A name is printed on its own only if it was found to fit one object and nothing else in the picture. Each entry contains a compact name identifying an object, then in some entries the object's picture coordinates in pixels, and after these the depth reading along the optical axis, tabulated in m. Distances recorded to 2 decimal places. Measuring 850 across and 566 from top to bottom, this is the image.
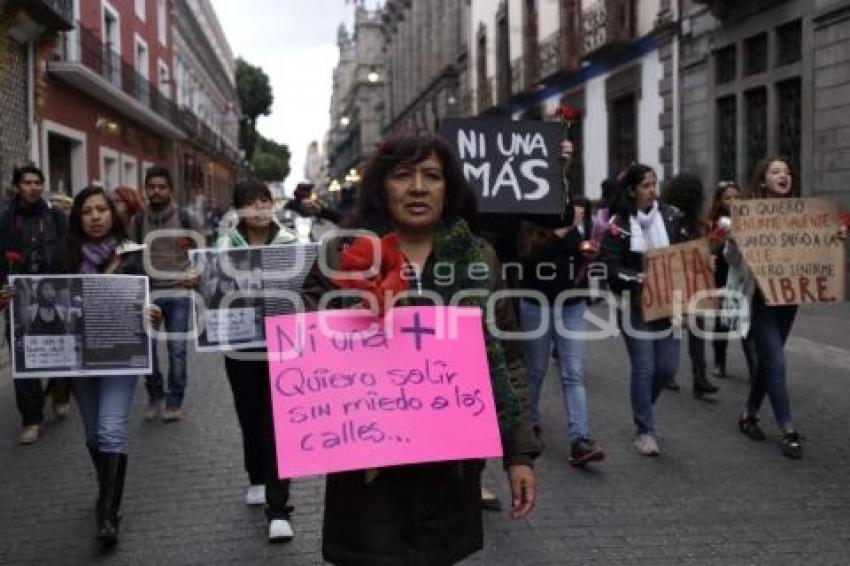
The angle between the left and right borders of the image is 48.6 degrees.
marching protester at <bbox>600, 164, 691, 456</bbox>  5.55
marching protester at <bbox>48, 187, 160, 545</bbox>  4.29
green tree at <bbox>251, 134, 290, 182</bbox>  92.12
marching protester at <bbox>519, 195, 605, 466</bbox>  5.49
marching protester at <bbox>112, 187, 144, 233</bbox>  5.94
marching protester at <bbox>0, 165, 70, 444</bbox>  6.33
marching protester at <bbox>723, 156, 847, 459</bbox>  5.64
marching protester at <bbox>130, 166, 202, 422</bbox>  6.41
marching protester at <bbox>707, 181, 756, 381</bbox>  6.00
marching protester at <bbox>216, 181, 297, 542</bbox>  4.31
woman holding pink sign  2.48
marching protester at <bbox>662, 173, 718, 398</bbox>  6.03
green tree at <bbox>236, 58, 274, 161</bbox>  82.94
